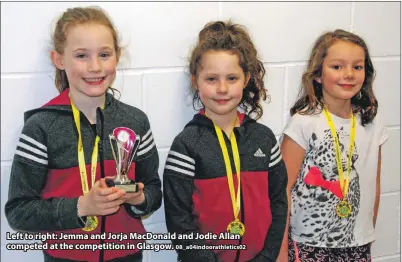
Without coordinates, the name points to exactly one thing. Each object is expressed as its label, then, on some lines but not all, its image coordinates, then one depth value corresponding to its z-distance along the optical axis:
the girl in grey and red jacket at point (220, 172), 1.71
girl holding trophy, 1.54
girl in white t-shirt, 2.00
